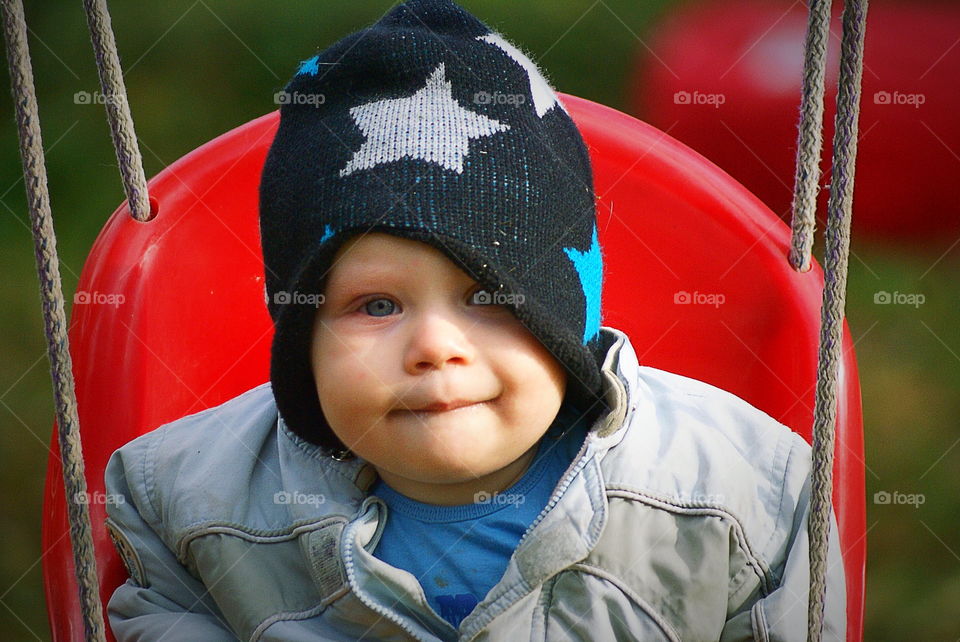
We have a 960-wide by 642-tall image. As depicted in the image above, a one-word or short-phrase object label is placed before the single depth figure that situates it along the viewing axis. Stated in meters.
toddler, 1.41
